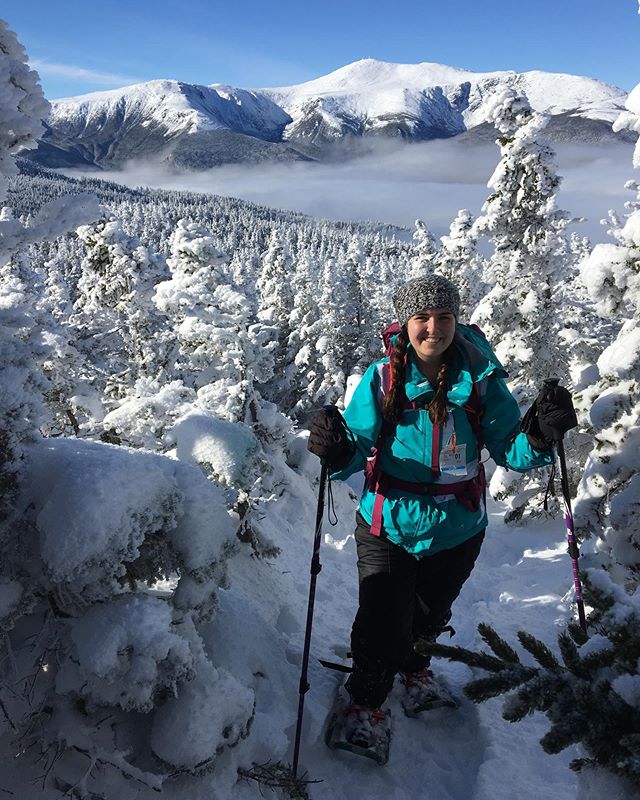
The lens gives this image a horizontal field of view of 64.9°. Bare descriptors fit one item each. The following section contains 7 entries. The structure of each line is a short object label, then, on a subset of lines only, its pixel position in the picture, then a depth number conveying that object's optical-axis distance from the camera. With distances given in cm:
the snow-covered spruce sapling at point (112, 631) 290
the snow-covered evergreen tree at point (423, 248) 3141
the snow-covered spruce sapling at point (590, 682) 166
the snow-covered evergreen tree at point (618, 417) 493
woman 355
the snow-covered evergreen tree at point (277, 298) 4016
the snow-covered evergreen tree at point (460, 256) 2320
